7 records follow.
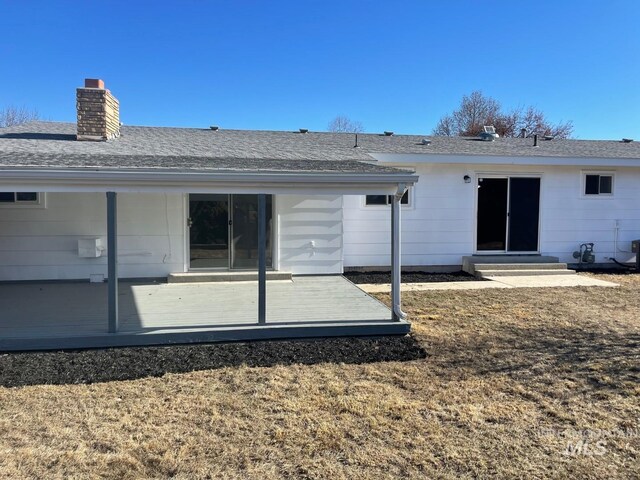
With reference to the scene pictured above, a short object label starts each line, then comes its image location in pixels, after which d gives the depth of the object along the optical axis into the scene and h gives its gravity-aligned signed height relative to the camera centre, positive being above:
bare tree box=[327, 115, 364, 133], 37.94 +7.67
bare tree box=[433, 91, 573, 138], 33.56 +7.51
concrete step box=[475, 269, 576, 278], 10.46 -1.25
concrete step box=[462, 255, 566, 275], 10.86 -1.00
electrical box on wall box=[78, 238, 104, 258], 8.75 -0.62
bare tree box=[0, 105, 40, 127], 32.22 +6.75
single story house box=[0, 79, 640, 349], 5.50 +0.01
